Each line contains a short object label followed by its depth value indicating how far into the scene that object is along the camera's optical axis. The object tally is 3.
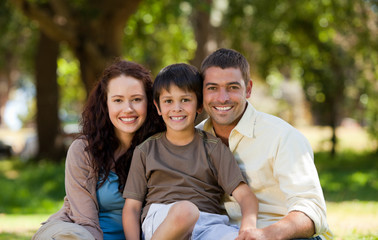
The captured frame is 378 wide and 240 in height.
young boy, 3.24
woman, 3.43
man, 3.24
